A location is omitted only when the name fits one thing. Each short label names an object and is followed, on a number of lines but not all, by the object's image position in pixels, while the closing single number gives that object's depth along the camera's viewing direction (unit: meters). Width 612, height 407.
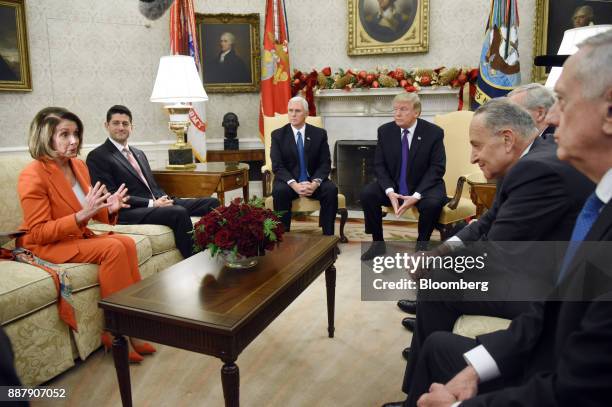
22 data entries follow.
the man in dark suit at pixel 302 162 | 4.60
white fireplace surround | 5.73
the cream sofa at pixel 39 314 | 2.27
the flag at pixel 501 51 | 5.01
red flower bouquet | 2.19
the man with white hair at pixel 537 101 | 2.50
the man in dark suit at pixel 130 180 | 3.57
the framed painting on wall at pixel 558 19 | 4.85
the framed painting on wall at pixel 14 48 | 4.78
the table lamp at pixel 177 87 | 4.34
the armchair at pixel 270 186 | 4.61
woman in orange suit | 2.64
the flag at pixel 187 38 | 5.78
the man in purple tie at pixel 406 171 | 4.17
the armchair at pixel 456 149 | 4.70
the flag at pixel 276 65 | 6.08
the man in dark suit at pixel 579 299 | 0.92
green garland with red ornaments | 5.51
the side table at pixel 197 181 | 4.38
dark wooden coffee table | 1.74
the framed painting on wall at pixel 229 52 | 6.33
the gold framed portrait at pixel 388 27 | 5.80
